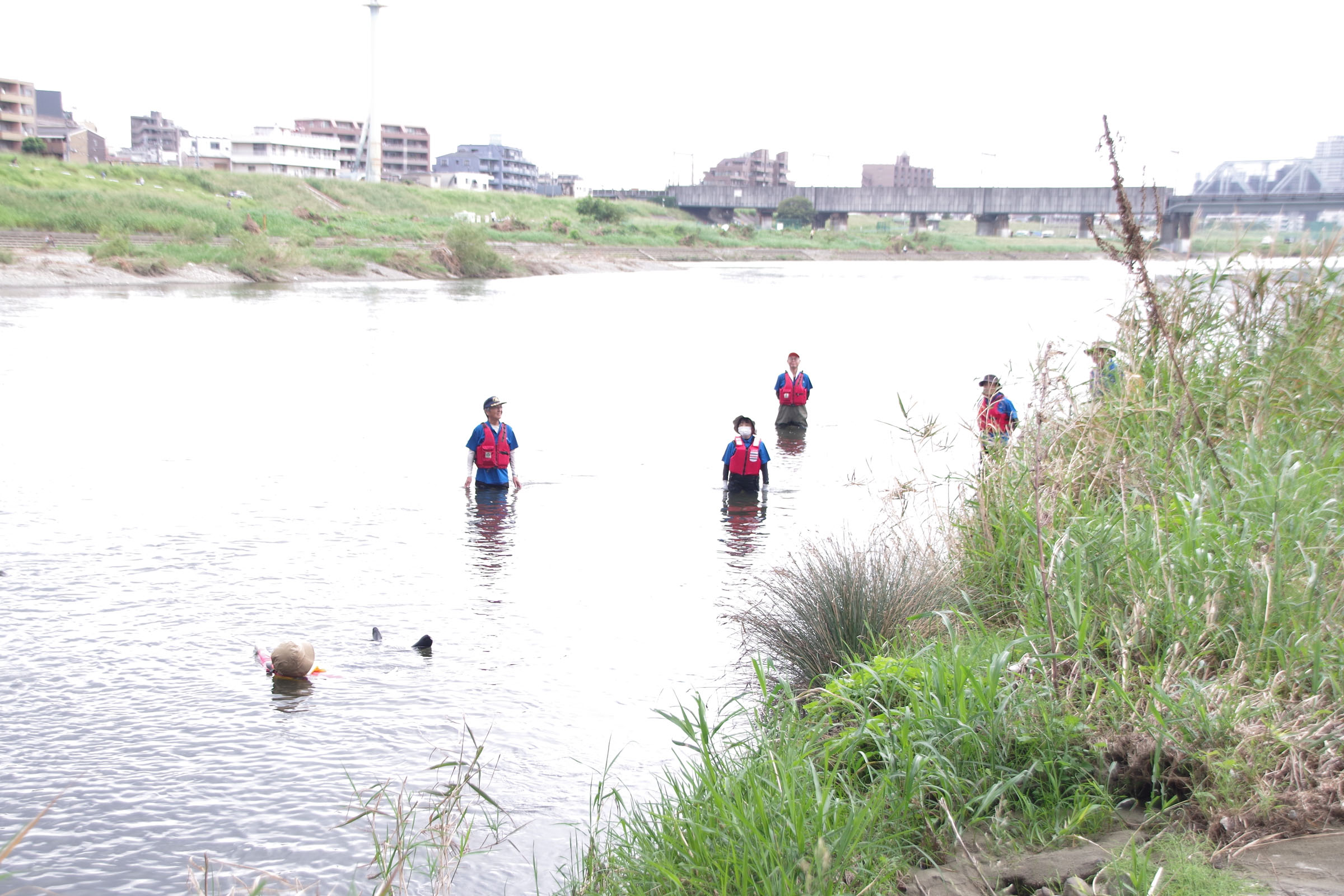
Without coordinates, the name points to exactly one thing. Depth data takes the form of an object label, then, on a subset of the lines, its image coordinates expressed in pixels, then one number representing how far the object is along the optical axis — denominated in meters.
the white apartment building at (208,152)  133.12
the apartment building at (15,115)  102.12
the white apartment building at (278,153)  127.56
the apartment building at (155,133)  178.50
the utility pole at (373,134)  111.44
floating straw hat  8.53
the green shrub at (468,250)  69.75
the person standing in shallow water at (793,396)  20.19
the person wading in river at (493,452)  14.32
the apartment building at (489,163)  178.50
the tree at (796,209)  130.12
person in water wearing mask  14.55
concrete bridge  115.69
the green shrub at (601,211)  110.00
